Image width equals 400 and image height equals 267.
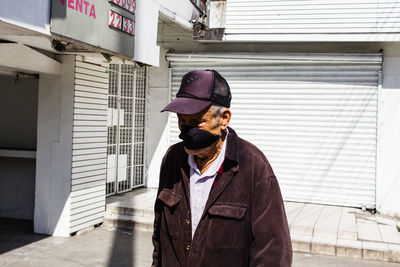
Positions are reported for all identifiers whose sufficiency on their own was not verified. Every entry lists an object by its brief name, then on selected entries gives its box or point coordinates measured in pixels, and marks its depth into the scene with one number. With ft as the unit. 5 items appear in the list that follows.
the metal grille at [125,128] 31.91
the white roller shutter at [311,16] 30.04
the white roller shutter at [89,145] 23.58
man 8.03
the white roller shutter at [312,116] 31.53
